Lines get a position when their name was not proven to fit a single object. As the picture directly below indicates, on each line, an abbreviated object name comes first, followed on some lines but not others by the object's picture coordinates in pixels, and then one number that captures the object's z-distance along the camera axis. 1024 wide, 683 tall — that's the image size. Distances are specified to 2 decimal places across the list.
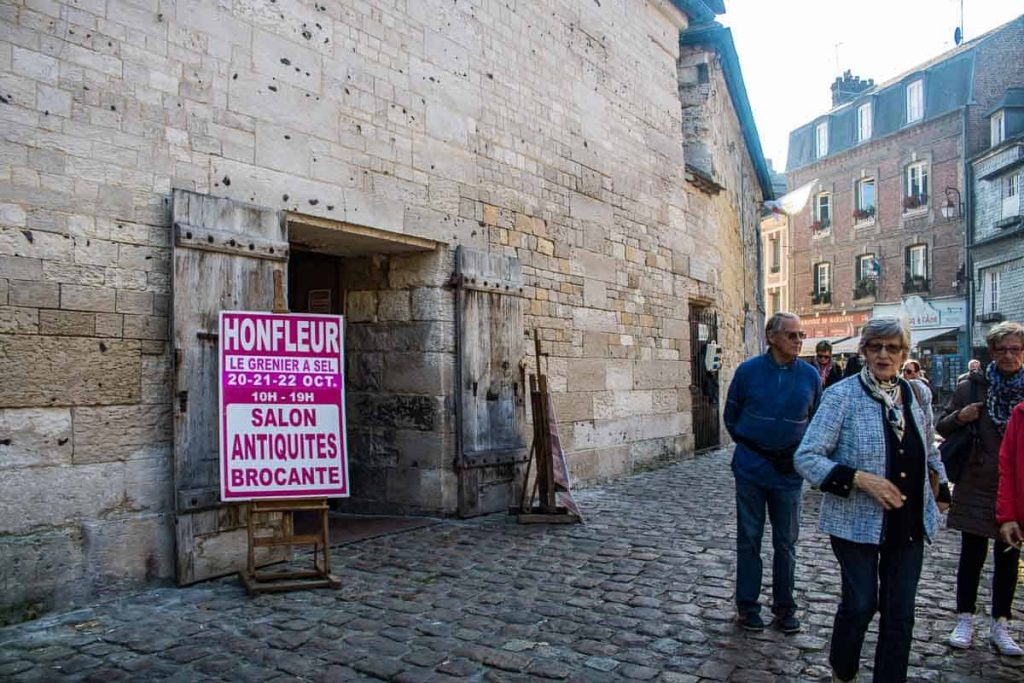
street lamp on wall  25.51
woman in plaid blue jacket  2.65
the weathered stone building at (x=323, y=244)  4.01
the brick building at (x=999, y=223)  22.34
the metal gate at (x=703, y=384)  11.07
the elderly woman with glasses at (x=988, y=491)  3.45
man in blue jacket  3.83
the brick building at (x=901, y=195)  25.39
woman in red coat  2.89
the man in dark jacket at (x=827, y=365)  7.69
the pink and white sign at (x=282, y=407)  4.42
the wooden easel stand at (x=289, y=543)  4.38
